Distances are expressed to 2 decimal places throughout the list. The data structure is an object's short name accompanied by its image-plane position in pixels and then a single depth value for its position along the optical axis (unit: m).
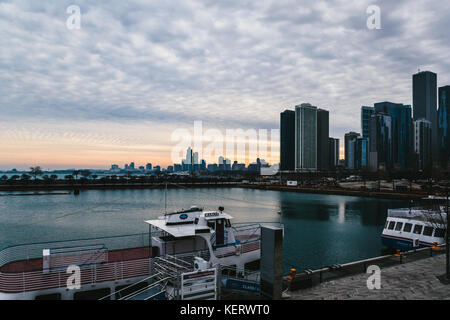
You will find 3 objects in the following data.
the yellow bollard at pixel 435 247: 22.92
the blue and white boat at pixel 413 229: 27.52
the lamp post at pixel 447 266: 15.69
